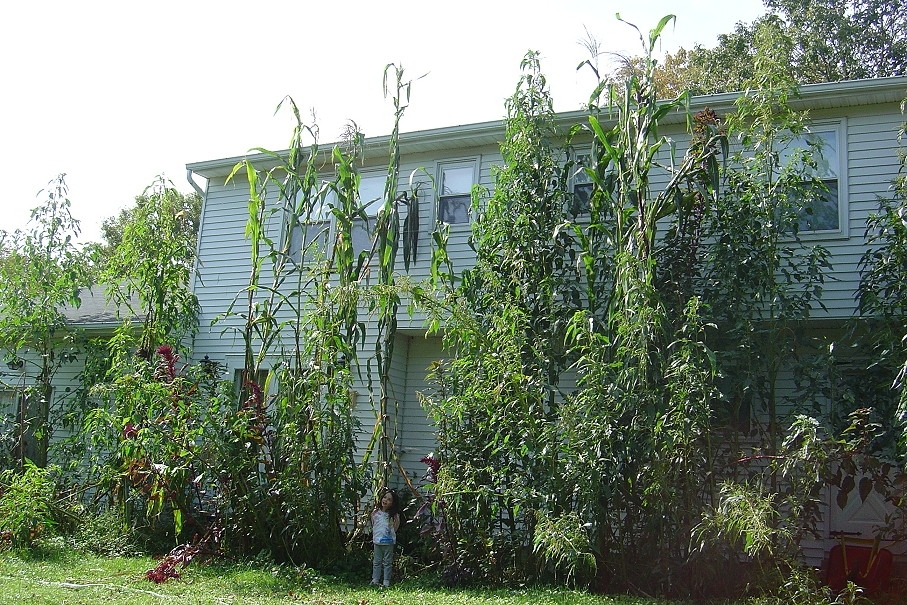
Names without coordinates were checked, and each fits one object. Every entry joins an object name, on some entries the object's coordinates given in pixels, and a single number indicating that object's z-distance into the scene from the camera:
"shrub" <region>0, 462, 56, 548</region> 9.47
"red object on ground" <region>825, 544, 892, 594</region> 7.32
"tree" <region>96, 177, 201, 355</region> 10.56
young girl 8.20
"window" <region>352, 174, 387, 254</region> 11.85
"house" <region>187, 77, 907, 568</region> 9.29
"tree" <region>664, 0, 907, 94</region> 20.81
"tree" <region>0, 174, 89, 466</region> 11.71
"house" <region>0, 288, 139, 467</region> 11.84
